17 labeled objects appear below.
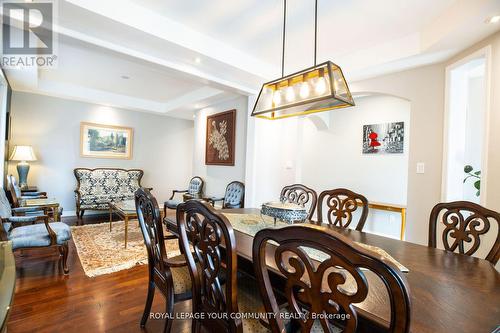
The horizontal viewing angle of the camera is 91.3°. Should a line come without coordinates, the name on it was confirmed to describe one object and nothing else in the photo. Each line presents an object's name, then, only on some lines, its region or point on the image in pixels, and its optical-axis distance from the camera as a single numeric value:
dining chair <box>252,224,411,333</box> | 0.57
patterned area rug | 2.79
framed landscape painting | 5.35
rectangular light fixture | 1.77
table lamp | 4.29
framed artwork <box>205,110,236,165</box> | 4.69
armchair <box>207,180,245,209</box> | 4.26
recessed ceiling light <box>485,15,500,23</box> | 1.88
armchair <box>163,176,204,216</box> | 5.16
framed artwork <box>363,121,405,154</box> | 4.17
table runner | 1.27
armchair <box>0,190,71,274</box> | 2.42
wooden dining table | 0.75
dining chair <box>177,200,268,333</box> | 1.03
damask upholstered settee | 4.85
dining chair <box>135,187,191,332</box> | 1.47
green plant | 2.46
